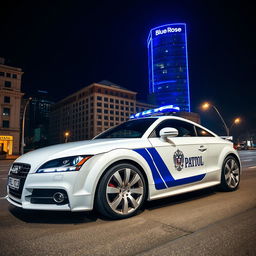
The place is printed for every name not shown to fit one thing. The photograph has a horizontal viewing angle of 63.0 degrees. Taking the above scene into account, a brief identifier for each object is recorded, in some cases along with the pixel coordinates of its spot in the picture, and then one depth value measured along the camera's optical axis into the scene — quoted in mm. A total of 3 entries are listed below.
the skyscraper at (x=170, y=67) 115938
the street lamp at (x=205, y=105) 25109
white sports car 2496
